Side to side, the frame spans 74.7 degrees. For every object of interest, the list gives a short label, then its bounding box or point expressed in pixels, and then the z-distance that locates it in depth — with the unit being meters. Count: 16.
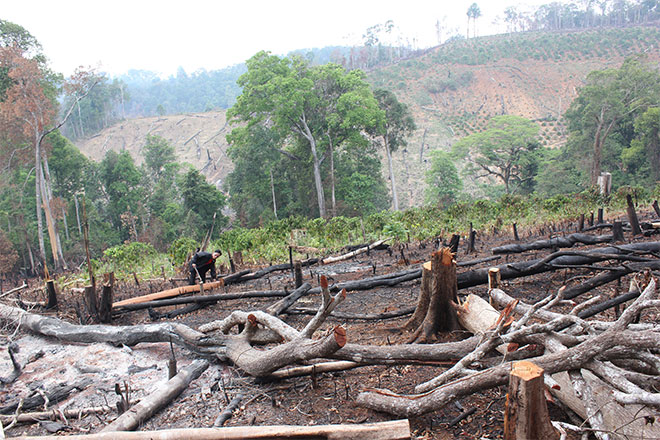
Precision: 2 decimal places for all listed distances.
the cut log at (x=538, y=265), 5.16
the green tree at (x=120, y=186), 32.12
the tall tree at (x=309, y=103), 27.42
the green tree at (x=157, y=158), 41.19
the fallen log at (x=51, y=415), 3.99
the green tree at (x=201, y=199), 27.19
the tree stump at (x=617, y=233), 6.84
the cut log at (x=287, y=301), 5.77
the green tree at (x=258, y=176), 29.98
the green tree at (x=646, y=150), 26.41
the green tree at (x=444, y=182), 32.66
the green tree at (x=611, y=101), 27.91
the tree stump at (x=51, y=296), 8.32
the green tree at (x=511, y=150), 32.91
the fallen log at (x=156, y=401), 3.39
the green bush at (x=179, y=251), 12.41
